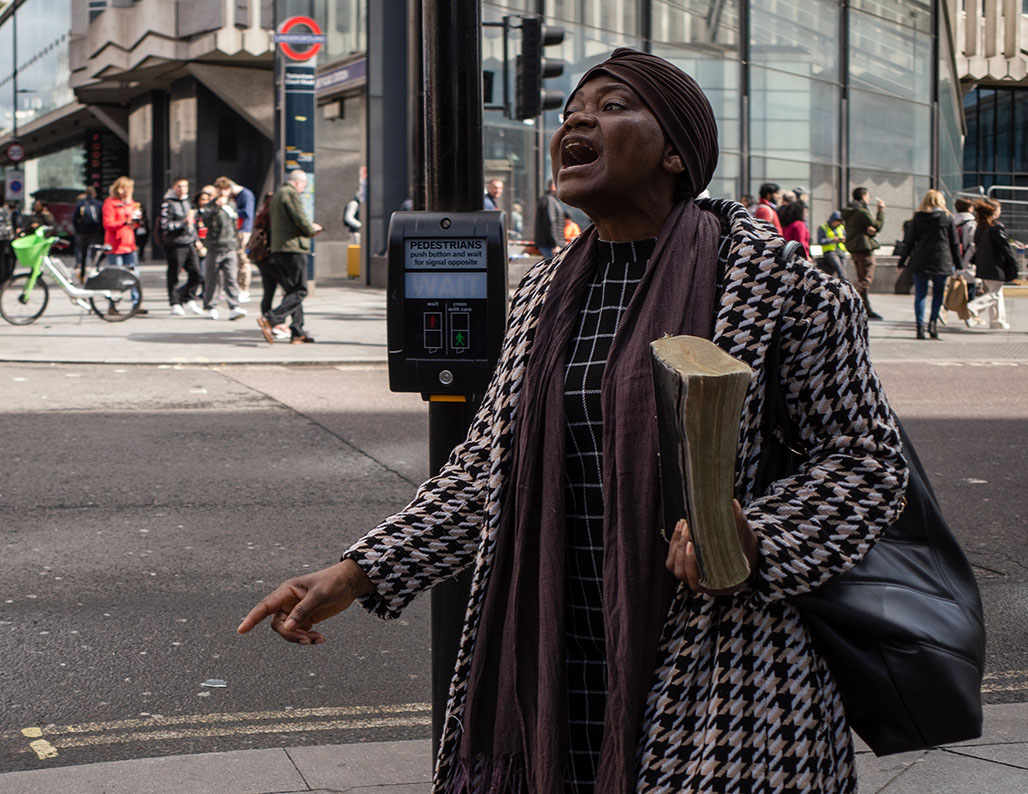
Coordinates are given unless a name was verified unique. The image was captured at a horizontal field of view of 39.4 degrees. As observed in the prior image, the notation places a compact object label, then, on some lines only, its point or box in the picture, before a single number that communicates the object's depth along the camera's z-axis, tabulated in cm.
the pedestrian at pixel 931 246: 1678
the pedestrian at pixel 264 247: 1439
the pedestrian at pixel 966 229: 1848
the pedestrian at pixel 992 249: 1725
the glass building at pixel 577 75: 2478
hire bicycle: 1677
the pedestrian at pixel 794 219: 1753
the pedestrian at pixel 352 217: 2320
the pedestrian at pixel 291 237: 1418
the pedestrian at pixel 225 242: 1745
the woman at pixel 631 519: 181
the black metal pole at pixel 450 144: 313
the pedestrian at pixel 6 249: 2375
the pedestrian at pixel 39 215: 2998
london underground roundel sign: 2030
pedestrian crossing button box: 311
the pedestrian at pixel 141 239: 1967
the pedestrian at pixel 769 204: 1712
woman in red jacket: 1834
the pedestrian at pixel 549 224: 1772
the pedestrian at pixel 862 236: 1902
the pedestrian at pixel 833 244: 1884
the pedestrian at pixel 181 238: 1798
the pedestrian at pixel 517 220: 2380
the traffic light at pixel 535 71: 1336
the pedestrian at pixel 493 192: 1889
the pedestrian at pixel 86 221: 2617
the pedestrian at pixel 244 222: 2014
